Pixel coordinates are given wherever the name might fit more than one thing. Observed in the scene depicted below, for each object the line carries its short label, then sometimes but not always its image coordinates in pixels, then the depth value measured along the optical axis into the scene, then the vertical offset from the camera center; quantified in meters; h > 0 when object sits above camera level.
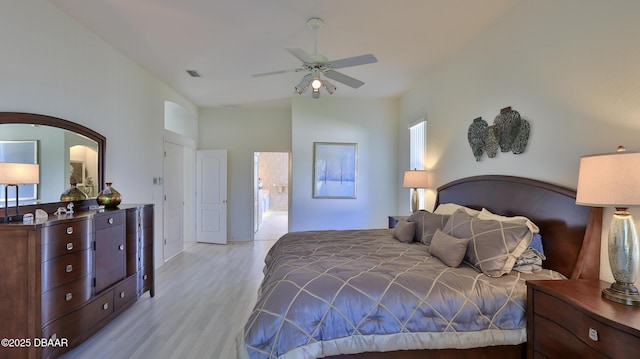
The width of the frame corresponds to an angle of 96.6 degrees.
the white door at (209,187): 6.11 -0.21
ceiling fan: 2.52 +1.05
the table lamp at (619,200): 1.38 -0.11
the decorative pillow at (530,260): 2.04 -0.60
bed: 1.66 -0.72
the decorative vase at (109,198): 2.95 -0.21
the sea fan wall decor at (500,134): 2.49 +0.42
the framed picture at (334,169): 5.49 +0.17
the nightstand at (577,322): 1.25 -0.72
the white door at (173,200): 4.90 -0.41
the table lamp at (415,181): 4.19 -0.05
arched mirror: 2.27 +0.24
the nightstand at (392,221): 4.38 -0.68
